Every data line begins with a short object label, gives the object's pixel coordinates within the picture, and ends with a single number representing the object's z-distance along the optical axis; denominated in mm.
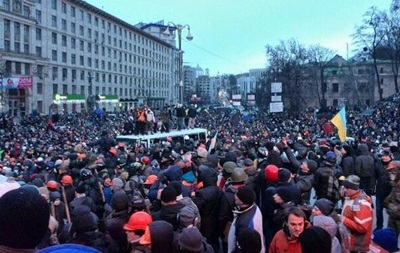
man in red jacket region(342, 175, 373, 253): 5277
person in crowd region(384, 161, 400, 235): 6273
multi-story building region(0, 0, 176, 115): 60719
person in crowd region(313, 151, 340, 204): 7832
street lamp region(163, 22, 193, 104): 24466
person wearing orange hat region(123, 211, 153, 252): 4586
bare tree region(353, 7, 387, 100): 52031
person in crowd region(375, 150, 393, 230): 8203
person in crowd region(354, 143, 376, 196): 9789
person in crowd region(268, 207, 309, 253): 4527
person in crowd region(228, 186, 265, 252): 5246
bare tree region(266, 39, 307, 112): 57066
